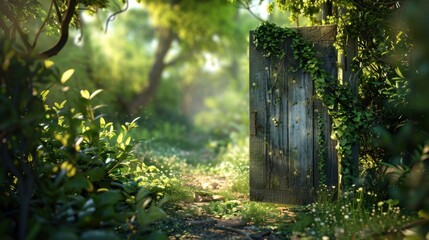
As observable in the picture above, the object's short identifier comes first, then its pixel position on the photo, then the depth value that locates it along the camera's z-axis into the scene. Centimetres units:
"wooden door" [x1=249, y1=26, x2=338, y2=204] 583
